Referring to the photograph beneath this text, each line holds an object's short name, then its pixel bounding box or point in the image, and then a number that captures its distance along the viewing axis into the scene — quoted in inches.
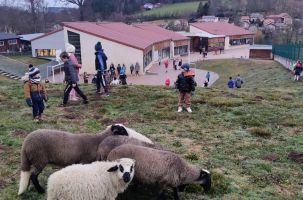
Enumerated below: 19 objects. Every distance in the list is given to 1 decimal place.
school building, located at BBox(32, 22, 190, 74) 1921.8
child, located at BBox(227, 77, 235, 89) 1040.4
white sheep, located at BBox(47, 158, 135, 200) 241.3
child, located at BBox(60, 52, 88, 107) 522.6
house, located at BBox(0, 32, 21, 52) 3021.7
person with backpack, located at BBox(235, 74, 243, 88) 1037.8
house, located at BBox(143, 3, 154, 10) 5701.3
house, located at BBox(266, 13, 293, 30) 4174.7
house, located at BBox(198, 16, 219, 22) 4462.1
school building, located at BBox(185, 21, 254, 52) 3134.8
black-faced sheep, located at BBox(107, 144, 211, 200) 276.4
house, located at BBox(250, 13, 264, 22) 4711.4
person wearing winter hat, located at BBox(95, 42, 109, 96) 590.0
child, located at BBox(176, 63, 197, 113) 531.3
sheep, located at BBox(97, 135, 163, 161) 297.4
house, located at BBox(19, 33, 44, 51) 3174.2
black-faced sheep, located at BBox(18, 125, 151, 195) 288.4
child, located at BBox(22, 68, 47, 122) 439.8
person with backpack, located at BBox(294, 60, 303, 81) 1061.1
